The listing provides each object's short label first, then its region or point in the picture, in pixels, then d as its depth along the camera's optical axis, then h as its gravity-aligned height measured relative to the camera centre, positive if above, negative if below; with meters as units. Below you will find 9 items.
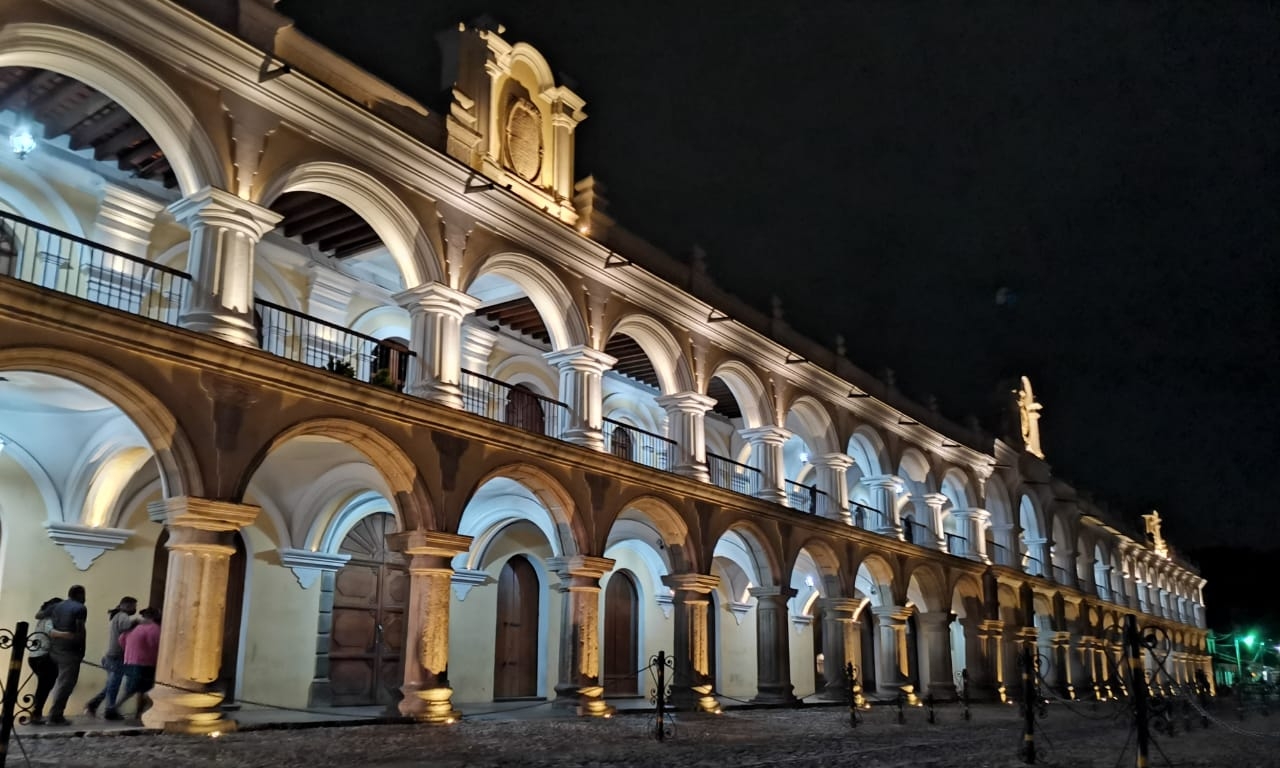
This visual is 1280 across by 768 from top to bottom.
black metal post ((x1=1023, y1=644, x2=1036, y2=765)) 10.88 -0.50
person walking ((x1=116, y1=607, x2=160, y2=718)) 13.18 -0.03
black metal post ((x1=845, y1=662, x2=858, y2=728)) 15.94 -0.73
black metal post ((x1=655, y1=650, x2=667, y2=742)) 12.65 -0.55
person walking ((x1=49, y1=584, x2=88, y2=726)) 12.42 +0.09
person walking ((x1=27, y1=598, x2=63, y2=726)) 12.50 -0.16
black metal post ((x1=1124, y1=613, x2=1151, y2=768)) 8.80 -0.24
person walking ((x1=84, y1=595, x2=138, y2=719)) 13.31 -0.04
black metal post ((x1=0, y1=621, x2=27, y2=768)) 6.70 -0.21
